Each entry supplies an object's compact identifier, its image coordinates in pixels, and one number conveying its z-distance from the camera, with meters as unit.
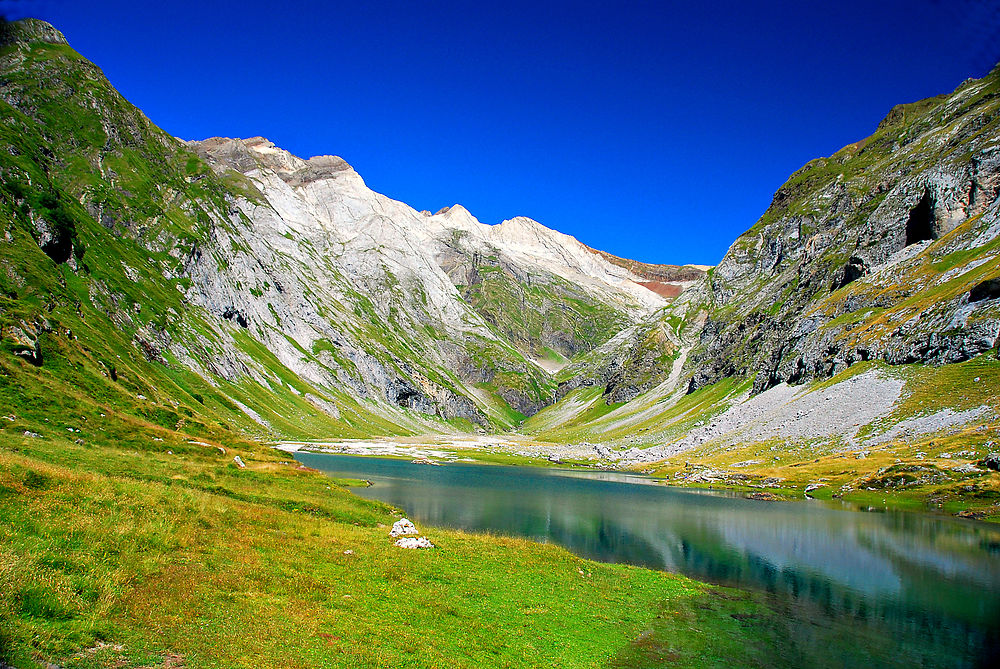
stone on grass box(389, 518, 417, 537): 35.25
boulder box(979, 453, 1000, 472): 64.81
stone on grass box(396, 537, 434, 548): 33.00
